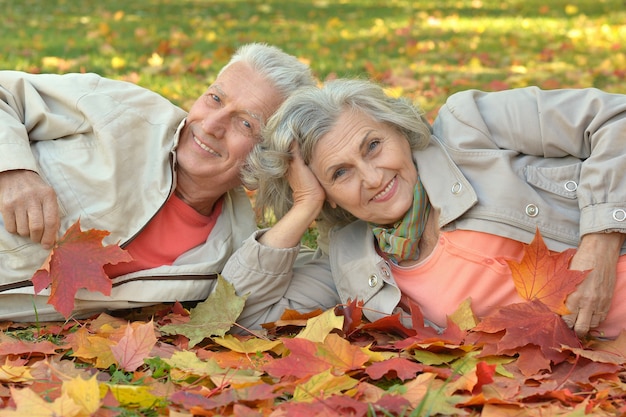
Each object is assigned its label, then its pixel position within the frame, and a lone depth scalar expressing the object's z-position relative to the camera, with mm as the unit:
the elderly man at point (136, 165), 3115
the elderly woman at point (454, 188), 2791
